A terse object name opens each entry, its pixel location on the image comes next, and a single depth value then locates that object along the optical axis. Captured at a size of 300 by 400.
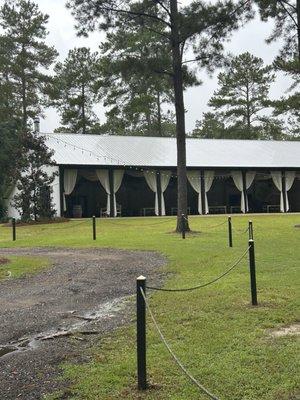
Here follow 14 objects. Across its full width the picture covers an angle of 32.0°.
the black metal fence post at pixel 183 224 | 18.22
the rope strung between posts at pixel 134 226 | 24.54
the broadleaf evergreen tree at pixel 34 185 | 28.14
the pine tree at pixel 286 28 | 20.83
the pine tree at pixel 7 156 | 30.76
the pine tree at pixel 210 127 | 57.59
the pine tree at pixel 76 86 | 52.03
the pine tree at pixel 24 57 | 48.44
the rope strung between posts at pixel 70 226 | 24.24
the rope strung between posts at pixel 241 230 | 19.19
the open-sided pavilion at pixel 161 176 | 32.56
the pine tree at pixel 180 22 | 20.55
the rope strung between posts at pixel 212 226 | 22.48
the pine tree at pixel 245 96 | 54.41
